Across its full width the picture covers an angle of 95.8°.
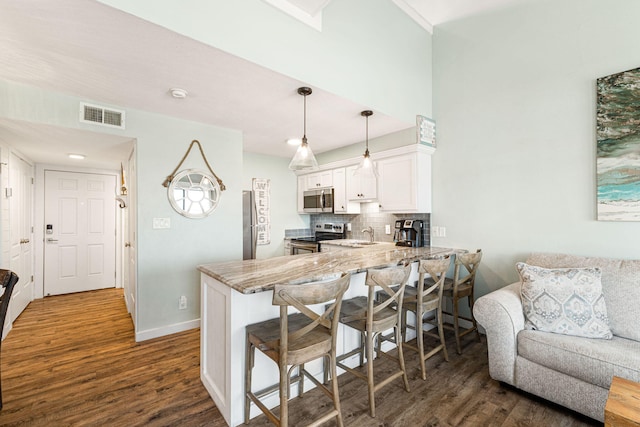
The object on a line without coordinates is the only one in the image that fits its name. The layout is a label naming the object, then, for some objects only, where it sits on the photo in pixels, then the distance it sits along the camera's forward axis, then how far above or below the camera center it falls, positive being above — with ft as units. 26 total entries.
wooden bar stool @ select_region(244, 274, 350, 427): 4.80 -2.35
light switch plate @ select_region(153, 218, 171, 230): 10.07 -0.31
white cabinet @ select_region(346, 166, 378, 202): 13.07 +1.19
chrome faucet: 14.72 -0.91
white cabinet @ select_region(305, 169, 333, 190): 15.52 +1.92
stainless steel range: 15.16 -1.42
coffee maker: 11.81 -0.82
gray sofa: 5.77 -2.95
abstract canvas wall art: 7.52 +1.76
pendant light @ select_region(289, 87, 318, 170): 8.05 +1.57
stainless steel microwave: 15.40 +0.75
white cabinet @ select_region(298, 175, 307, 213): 17.34 +1.49
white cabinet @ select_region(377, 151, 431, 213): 11.44 +1.25
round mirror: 10.49 +0.79
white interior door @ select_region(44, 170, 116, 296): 15.51 -0.97
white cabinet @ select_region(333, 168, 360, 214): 14.56 +0.91
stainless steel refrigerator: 15.42 -0.66
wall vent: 8.73 +3.08
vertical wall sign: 16.26 +0.27
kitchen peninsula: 5.82 -2.16
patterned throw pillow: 6.61 -2.15
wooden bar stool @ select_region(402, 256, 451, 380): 7.36 -2.35
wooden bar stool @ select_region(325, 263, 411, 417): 6.06 -2.36
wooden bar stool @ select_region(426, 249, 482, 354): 8.93 -2.42
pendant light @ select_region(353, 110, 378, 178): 9.41 +1.47
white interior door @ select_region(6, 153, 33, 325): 11.37 -0.64
